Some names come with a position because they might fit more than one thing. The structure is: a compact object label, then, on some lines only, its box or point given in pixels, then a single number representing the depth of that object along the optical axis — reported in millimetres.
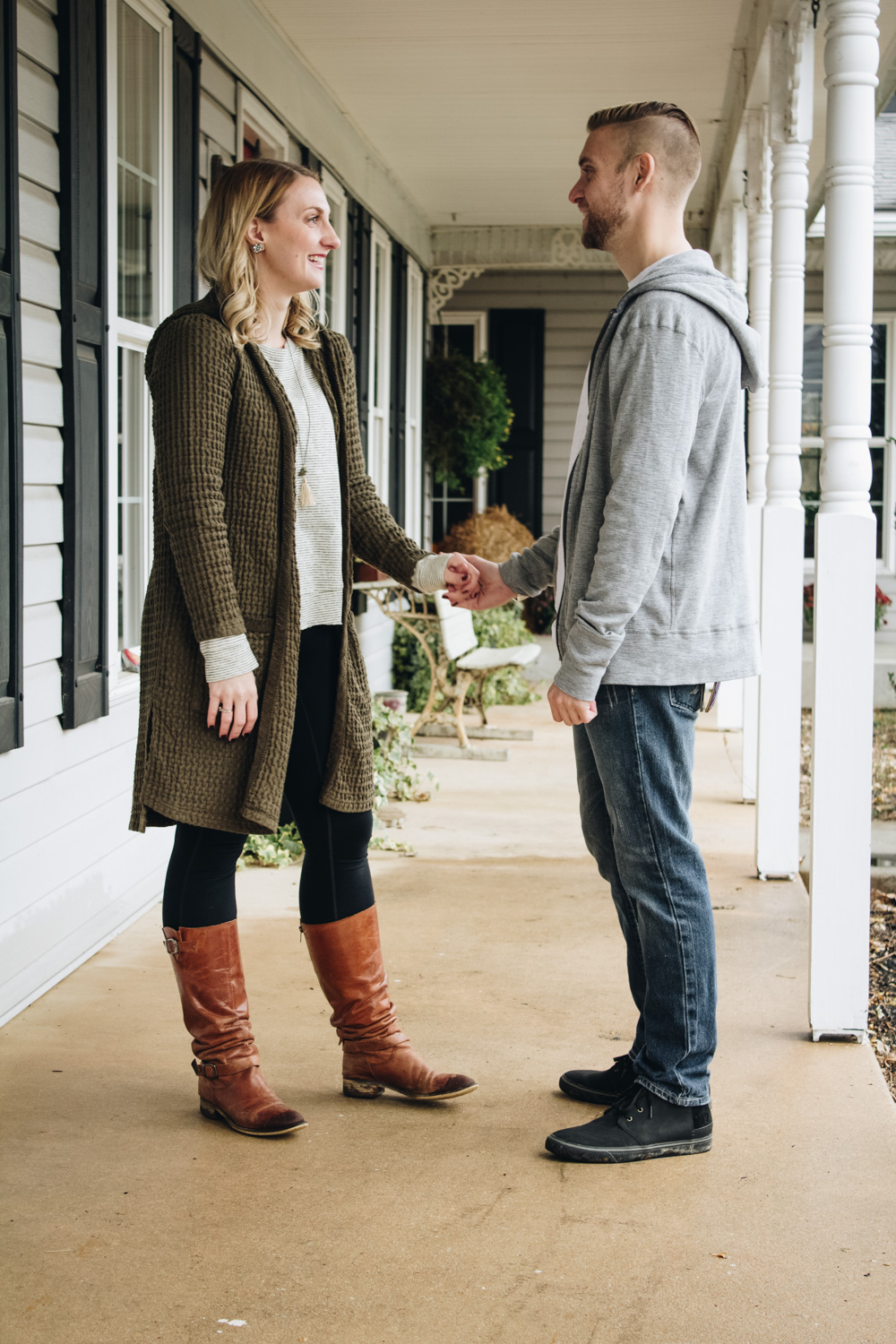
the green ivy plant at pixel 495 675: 8578
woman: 2260
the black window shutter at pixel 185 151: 4230
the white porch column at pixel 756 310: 5301
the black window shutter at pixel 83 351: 3289
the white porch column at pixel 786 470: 4062
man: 2145
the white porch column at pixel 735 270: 7266
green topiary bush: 10258
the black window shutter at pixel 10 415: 2879
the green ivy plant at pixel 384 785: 4602
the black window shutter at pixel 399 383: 8867
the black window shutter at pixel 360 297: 7359
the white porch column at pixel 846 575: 2885
